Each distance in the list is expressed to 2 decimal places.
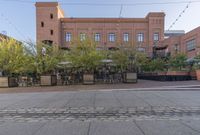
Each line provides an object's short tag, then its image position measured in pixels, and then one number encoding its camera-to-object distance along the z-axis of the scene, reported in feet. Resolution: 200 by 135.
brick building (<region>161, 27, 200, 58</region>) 69.88
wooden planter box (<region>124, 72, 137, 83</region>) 32.27
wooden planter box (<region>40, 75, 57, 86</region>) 30.12
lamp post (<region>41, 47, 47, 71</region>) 31.73
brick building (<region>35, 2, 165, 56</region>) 86.97
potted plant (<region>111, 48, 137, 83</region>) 36.00
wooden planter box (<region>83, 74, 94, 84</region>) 31.22
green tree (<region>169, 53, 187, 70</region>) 44.97
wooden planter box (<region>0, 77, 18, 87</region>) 28.91
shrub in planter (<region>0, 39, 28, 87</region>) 29.56
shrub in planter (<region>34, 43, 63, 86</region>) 30.28
